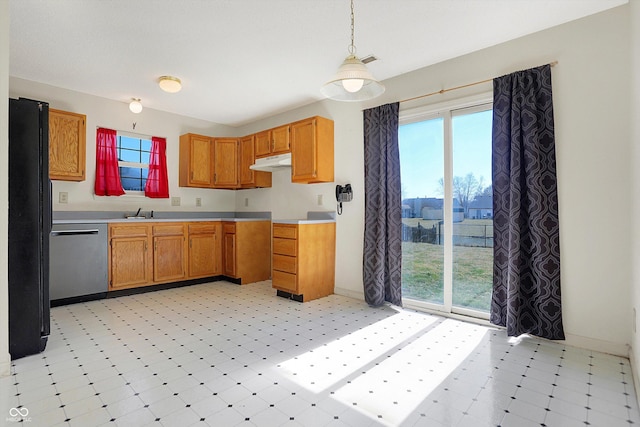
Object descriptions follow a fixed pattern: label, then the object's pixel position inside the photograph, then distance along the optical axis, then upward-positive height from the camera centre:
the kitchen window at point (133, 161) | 4.59 +0.72
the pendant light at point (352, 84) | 2.04 +0.84
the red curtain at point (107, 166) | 4.27 +0.61
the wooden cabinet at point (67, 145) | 3.76 +0.78
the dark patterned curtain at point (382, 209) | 3.52 +0.02
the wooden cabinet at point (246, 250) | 4.71 -0.58
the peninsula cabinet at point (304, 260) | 3.81 -0.59
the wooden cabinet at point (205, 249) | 4.66 -0.55
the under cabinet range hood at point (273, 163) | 4.43 +0.67
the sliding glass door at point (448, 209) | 3.09 +0.01
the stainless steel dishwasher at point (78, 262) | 3.58 -0.57
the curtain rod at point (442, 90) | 3.00 +1.18
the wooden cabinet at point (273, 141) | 4.46 +0.99
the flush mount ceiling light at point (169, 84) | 3.61 +1.41
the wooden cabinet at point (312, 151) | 4.06 +0.76
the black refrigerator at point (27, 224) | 2.29 -0.08
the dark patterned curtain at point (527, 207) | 2.60 +0.02
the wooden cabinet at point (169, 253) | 4.31 -0.55
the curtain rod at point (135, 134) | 4.56 +1.10
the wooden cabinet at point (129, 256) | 3.95 -0.55
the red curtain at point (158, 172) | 4.76 +0.58
